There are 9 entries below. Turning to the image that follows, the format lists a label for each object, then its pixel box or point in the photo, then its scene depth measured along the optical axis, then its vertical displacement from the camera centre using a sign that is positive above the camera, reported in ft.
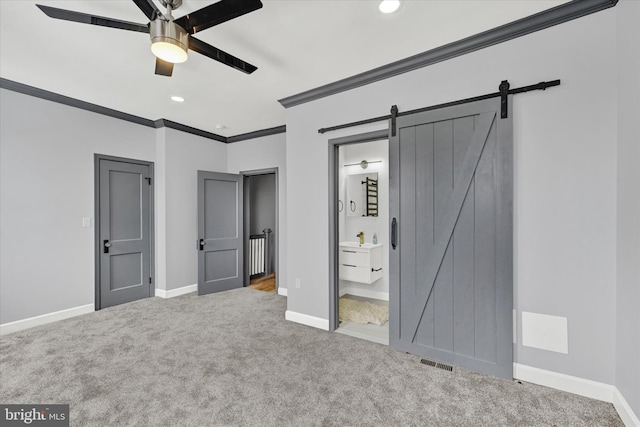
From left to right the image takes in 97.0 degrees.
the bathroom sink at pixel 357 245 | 13.33 -1.63
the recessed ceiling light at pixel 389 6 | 6.22 +4.59
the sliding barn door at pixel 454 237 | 7.16 -0.71
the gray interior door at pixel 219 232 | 14.87 -1.12
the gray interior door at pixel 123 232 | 12.64 -0.93
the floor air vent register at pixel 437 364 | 7.69 -4.27
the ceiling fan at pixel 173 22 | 5.20 +3.71
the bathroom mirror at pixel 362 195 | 14.19 +0.84
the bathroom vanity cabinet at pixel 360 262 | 12.82 -2.37
